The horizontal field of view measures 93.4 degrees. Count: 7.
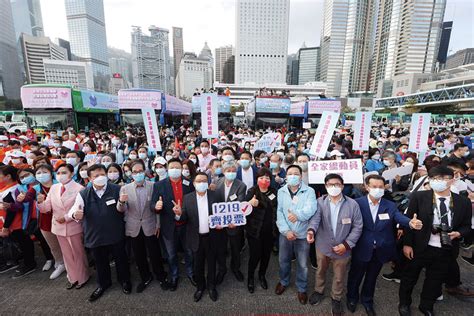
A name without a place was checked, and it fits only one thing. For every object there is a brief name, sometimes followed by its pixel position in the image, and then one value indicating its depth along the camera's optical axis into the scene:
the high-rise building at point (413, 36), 91.31
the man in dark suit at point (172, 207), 3.18
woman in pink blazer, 3.08
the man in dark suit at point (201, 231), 3.02
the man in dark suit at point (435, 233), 2.59
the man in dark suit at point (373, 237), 2.70
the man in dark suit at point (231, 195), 3.26
